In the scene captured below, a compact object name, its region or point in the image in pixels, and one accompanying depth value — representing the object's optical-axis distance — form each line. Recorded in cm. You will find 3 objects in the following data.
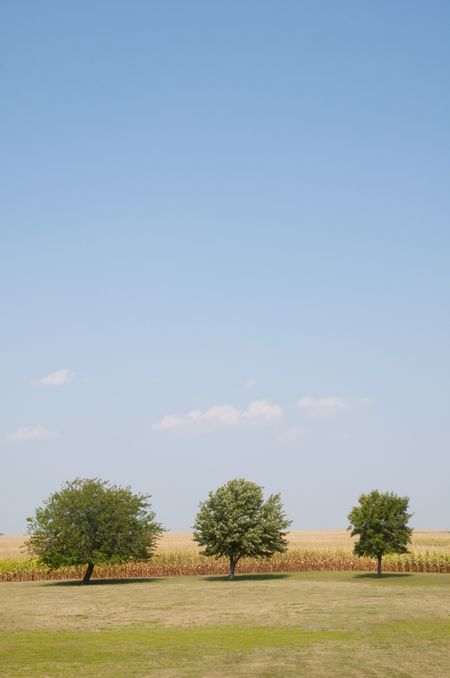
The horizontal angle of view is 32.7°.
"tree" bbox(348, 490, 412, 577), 6257
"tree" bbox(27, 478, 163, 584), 6097
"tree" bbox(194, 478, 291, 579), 6425
